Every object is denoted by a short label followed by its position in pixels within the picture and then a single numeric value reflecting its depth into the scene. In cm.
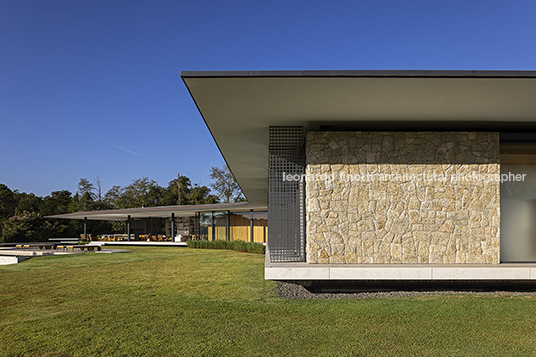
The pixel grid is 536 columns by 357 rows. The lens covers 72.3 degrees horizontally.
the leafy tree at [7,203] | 4597
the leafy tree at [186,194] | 5175
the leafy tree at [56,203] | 4353
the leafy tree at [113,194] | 5962
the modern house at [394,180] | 704
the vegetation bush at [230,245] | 2169
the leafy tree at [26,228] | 3491
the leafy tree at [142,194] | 5362
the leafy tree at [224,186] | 5122
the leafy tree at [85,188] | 6153
